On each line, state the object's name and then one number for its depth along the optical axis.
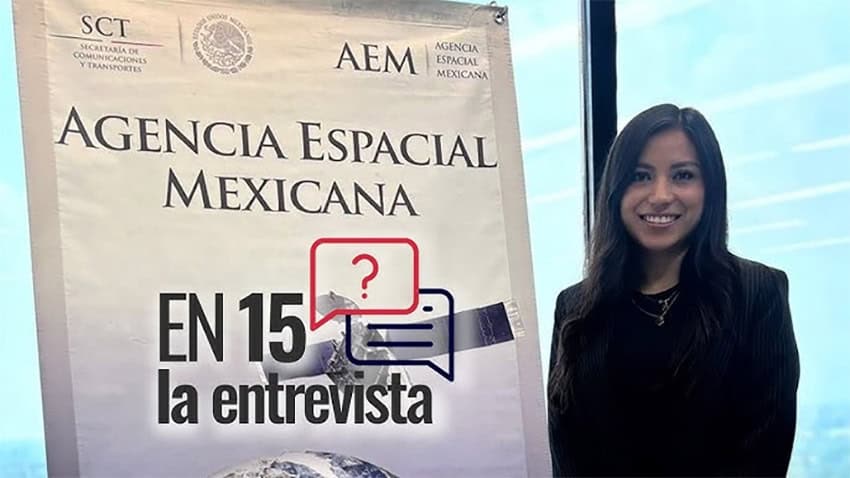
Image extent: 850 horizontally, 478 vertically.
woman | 2.00
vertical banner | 1.83
